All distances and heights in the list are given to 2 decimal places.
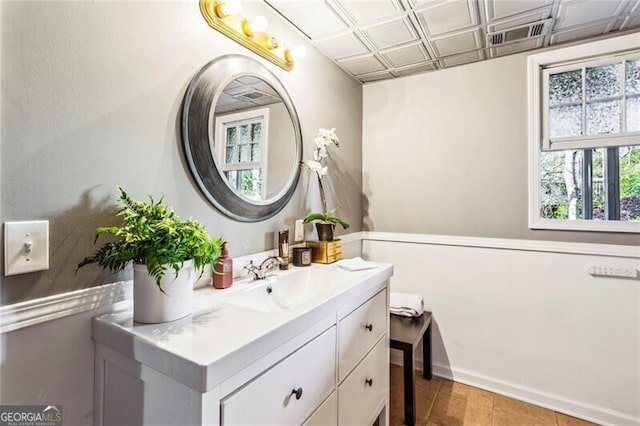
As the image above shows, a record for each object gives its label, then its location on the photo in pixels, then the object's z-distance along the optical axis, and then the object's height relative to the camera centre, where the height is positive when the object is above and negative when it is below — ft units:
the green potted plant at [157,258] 2.83 -0.41
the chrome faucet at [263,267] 4.62 -0.80
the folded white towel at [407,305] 6.89 -1.99
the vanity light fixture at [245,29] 4.22 +2.72
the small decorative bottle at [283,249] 5.17 -0.57
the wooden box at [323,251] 5.79 -0.67
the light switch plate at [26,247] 2.57 -0.28
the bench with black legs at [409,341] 5.79 -2.37
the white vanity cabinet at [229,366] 2.35 -1.33
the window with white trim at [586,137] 5.94 +1.58
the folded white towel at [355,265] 5.19 -0.84
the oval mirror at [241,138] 4.10 +1.14
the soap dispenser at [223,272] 4.10 -0.75
